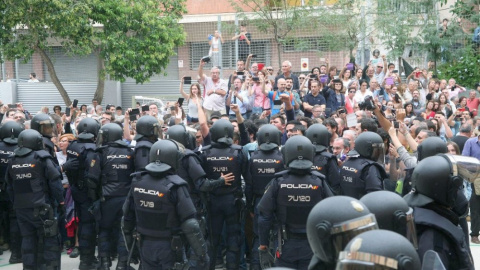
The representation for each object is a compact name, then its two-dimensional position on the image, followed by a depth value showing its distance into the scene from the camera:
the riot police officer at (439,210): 4.62
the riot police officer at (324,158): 8.64
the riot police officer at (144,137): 9.16
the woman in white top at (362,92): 15.36
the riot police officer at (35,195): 9.23
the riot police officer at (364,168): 7.80
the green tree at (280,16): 20.17
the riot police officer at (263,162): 8.98
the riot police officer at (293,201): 7.24
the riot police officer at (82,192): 10.00
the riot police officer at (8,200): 10.36
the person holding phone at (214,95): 14.73
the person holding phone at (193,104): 14.16
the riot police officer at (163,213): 7.14
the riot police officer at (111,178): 9.32
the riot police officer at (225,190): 9.19
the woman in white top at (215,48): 17.05
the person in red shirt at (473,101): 17.56
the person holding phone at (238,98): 14.36
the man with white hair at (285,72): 14.58
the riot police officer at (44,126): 10.32
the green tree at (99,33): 20.70
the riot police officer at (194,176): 8.72
